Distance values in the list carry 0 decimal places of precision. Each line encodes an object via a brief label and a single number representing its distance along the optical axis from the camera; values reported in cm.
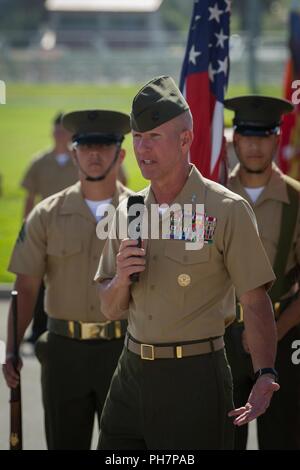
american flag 1220
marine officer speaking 850
